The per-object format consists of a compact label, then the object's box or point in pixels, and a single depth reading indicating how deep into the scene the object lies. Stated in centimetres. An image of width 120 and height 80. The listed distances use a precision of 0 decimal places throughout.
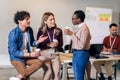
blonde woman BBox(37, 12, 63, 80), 404
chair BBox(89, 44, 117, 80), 471
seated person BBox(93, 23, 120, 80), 535
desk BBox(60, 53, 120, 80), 430
